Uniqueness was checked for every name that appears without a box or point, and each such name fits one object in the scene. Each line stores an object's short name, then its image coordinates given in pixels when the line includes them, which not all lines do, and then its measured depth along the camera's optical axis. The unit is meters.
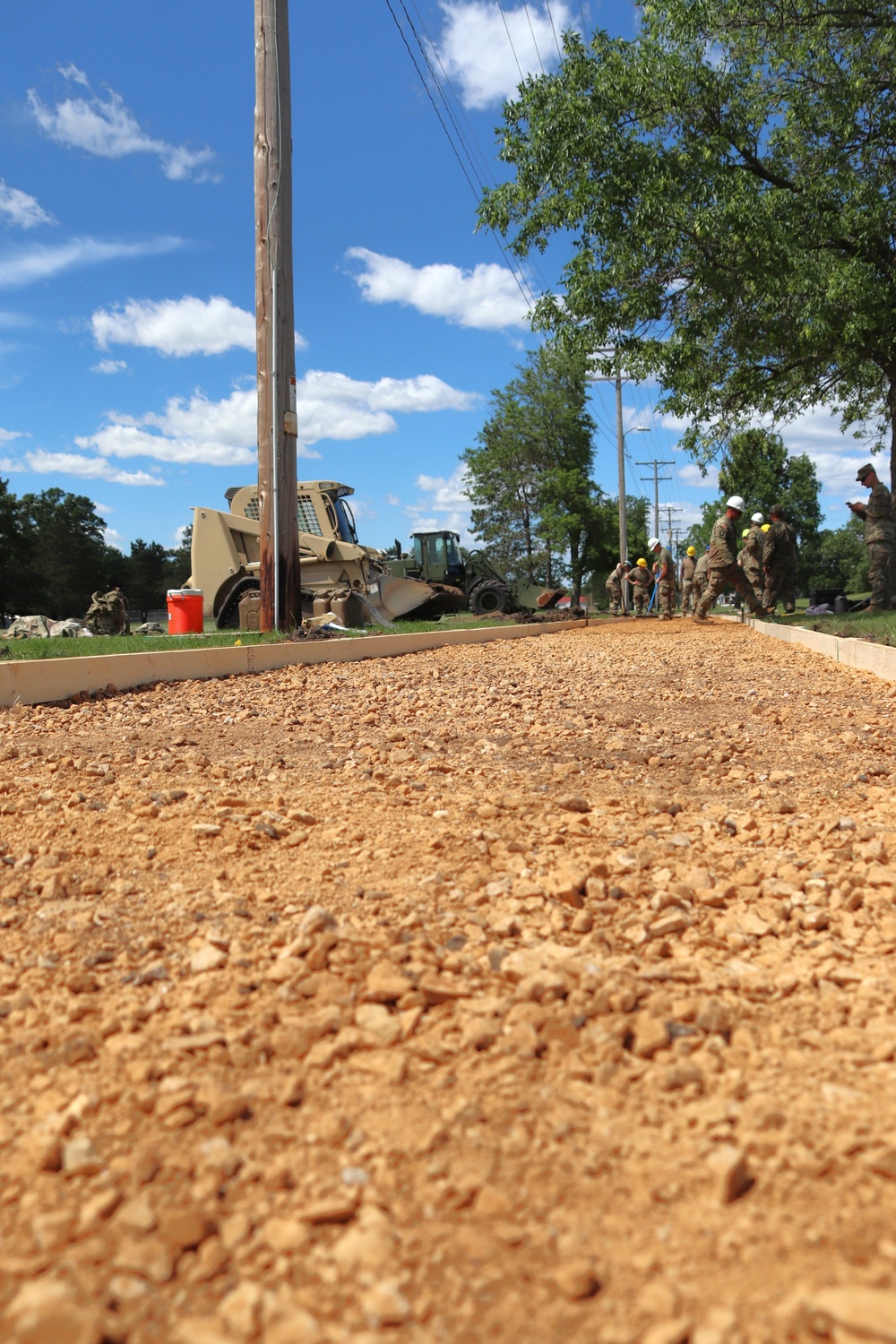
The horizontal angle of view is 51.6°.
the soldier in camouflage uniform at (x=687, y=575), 23.72
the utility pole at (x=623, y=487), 36.09
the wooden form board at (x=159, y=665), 6.05
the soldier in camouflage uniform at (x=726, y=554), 16.08
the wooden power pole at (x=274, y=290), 9.98
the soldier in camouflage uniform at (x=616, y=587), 27.34
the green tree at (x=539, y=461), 49.28
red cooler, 10.83
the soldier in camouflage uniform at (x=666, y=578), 21.67
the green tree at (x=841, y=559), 79.72
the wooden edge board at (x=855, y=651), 7.74
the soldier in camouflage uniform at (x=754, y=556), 17.14
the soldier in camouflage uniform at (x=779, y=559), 16.27
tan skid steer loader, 14.62
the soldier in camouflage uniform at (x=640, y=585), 27.34
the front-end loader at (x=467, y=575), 26.00
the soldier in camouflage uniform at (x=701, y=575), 20.07
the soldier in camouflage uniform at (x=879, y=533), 15.23
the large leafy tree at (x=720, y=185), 12.37
